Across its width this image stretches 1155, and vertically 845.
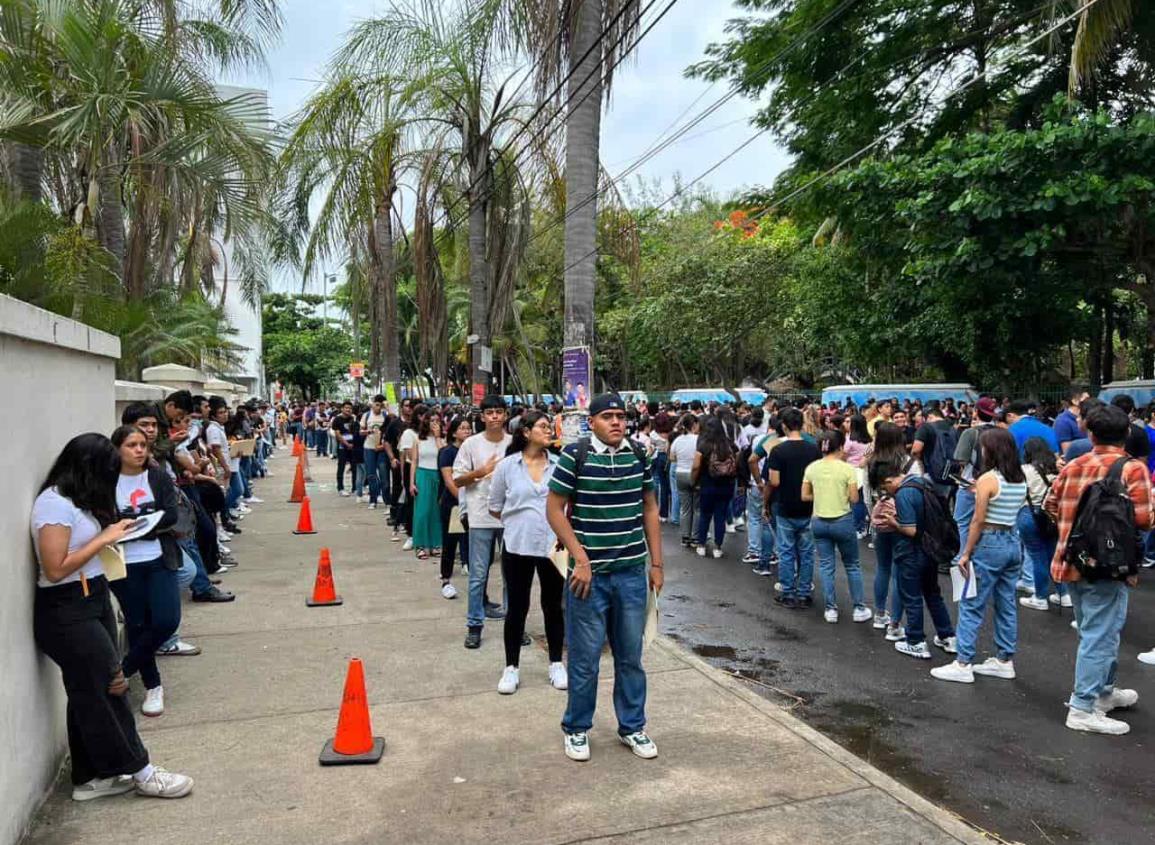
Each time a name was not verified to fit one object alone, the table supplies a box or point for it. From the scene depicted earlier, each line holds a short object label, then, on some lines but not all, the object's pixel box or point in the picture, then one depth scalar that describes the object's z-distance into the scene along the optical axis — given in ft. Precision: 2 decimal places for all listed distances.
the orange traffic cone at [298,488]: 52.75
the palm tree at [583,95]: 30.76
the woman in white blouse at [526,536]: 17.87
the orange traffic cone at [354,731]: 14.40
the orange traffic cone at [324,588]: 25.72
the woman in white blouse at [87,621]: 12.36
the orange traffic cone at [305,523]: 39.96
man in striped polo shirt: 14.30
